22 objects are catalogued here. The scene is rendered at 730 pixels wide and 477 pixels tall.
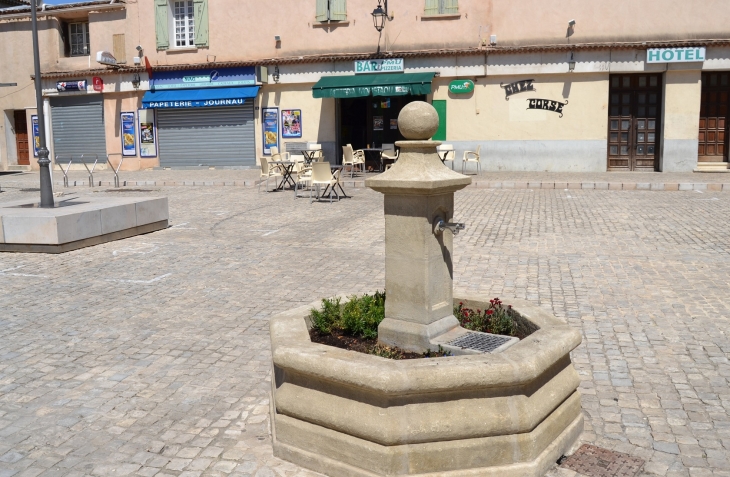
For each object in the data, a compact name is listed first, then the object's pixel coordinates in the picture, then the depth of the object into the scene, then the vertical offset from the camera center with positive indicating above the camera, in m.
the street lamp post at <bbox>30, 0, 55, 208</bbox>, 11.04 -0.07
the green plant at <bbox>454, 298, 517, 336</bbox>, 4.74 -1.17
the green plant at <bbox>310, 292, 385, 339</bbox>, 4.72 -1.14
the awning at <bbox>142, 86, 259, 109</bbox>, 24.23 +1.60
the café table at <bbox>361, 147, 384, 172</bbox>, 23.75 -0.37
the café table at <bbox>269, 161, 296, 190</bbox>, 17.61 -0.65
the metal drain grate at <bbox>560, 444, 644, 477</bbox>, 3.75 -1.70
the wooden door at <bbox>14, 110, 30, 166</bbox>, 28.22 +0.33
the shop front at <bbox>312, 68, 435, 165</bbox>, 21.86 +1.38
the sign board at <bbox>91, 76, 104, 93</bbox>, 25.97 +2.22
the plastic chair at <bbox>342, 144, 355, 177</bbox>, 20.75 -0.34
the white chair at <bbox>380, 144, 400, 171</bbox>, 20.27 -0.27
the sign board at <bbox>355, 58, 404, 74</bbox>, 22.59 +2.39
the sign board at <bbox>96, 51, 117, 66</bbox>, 24.55 +2.95
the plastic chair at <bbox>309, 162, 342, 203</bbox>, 15.41 -0.65
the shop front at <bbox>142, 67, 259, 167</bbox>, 24.47 +0.99
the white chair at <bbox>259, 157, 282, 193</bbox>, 17.14 -0.60
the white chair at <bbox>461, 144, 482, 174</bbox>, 20.52 -0.45
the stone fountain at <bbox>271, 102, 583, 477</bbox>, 3.59 -1.24
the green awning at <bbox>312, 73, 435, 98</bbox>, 21.72 +1.74
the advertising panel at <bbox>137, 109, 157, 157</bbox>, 25.77 +0.43
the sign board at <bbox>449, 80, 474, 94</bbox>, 22.08 +1.68
